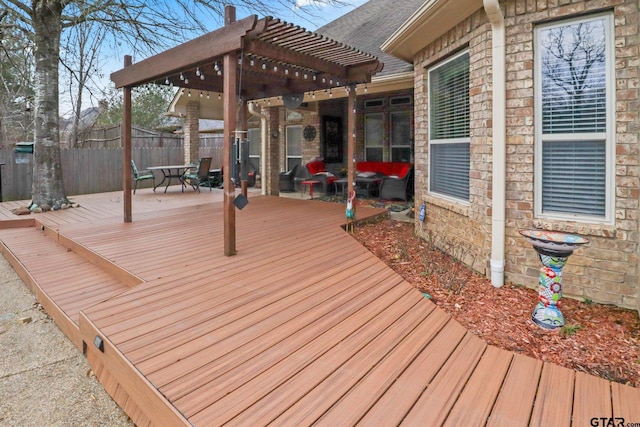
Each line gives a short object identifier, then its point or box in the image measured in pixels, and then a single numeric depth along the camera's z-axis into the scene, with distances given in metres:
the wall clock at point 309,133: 10.67
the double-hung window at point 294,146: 11.53
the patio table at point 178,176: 10.28
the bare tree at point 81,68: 12.39
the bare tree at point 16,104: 14.19
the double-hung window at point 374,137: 10.08
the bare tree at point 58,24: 7.48
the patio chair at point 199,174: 10.47
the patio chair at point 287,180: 10.71
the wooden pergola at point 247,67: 3.85
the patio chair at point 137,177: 9.88
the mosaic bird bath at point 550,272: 2.73
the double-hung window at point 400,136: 9.57
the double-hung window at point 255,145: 13.66
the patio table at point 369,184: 8.78
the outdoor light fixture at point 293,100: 6.86
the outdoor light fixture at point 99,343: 2.32
